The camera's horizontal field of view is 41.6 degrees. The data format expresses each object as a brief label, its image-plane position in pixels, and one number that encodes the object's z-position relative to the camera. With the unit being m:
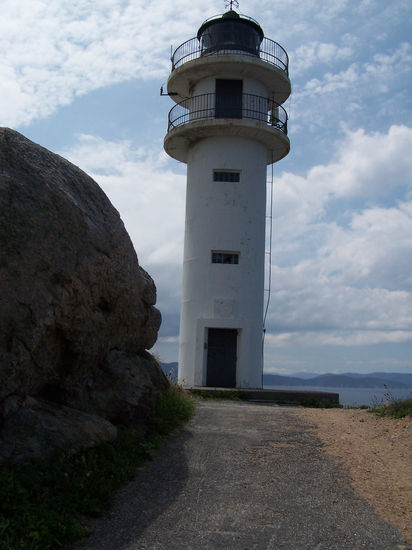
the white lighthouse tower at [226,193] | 19.05
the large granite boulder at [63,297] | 6.56
